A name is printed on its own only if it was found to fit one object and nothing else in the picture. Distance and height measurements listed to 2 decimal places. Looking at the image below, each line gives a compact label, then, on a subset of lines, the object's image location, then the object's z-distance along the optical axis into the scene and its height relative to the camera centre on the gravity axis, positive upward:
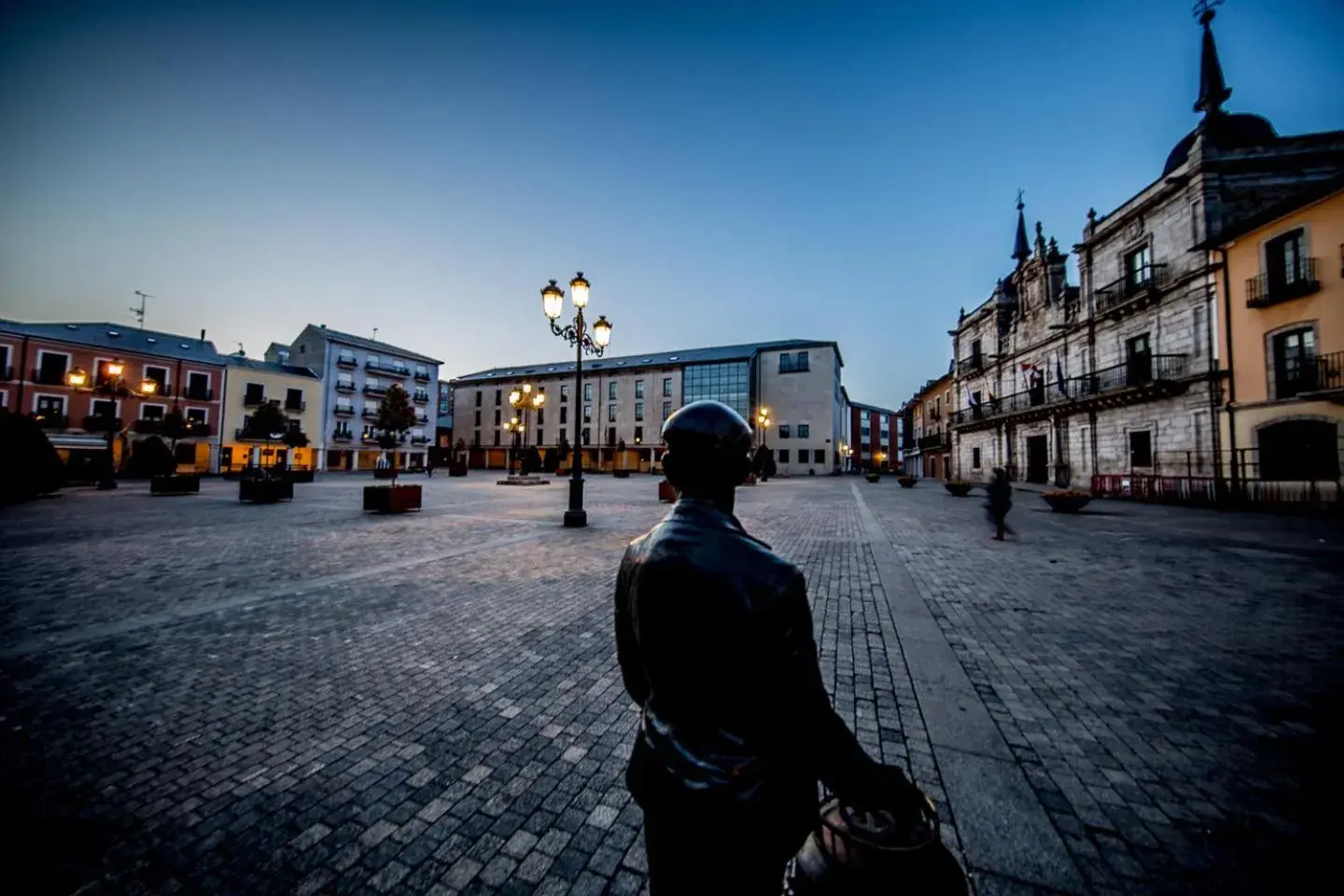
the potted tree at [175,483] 17.03 -0.76
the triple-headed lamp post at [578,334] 10.41 +3.11
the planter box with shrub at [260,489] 14.87 -0.80
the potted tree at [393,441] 12.63 +1.92
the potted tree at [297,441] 26.91 +1.60
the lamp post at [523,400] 25.86 +3.56
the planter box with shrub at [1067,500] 13.26 -0.92
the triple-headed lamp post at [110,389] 19.28 +3.32
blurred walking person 8.86 -0.60
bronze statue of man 0.95 -0.55
